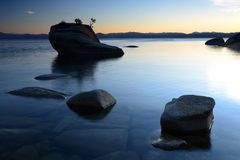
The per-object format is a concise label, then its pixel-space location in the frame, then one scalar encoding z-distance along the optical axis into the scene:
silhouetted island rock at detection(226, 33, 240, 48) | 48.88
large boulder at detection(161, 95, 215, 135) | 6.59
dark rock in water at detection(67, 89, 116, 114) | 8.50
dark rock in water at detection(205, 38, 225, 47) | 59.50
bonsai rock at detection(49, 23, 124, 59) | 27.57
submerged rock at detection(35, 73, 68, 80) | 14.21
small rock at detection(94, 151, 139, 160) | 5.43
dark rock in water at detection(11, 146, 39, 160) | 5.35
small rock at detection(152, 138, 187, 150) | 5.90
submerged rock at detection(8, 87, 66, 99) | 9.98
